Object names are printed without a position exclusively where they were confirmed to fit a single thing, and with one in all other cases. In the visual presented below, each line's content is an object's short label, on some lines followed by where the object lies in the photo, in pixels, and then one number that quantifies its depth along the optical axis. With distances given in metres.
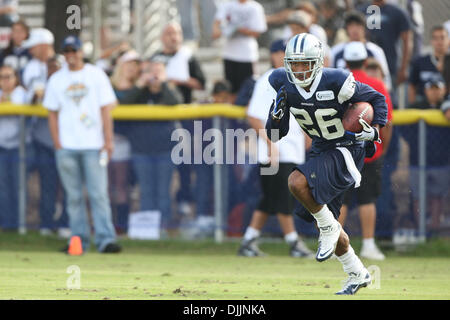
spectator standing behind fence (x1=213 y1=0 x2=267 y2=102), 15.33
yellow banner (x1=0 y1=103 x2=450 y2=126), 13.31
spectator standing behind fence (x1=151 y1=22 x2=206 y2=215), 15.13
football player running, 9.02
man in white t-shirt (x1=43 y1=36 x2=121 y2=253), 13.00
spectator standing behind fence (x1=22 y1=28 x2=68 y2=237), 14.10
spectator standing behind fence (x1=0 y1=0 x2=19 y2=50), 19.69
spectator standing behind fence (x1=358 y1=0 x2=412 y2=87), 14.55
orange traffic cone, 12.89
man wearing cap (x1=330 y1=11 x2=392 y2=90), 13.25
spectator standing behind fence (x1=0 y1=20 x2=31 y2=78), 16.28
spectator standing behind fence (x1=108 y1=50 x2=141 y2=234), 13.99
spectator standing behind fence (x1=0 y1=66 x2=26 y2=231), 14.09
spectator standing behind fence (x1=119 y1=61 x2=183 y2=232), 13.77
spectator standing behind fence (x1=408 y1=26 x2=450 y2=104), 14.45
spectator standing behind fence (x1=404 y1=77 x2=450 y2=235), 13.25
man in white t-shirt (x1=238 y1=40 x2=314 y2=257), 12.52
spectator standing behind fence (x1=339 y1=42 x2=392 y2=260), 12.50
